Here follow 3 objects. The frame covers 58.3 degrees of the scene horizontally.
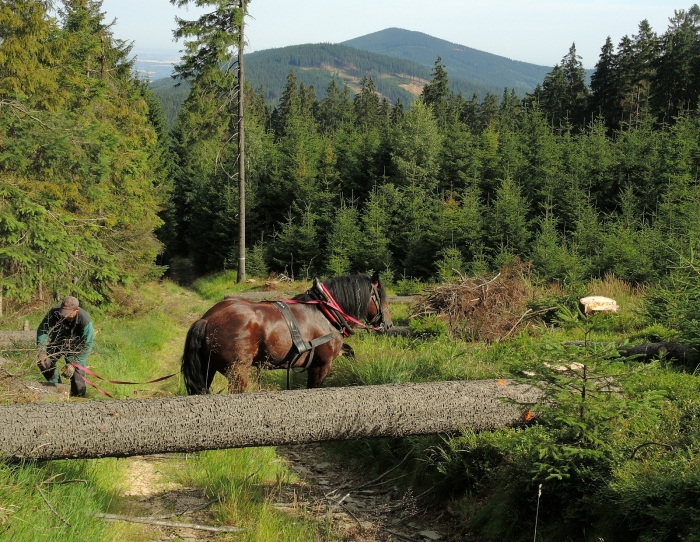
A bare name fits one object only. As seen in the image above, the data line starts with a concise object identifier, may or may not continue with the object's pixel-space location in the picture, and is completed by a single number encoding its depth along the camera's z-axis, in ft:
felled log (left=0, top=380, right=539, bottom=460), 16.99
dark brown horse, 25.07
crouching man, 26.40
